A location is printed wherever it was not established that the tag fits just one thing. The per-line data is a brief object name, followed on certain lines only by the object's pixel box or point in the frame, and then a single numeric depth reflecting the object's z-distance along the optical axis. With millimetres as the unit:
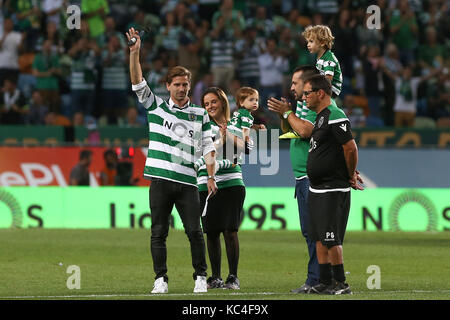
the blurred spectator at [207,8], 27203
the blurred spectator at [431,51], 26609
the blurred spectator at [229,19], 25547
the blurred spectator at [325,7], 27359
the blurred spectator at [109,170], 21531
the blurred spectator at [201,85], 24659
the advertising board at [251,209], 21016
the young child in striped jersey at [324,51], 10641
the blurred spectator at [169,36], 25703
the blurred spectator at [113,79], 24766
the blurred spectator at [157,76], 24109
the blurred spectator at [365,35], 26141
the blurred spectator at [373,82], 25406
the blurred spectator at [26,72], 24984
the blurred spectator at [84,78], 24562
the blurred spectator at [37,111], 23688
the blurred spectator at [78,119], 23578
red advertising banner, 21594
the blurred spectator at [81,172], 21609
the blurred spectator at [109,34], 25172
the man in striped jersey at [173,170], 10547
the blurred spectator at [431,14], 27406
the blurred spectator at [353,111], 24234
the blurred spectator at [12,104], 23500
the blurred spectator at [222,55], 24922
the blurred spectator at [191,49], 25391
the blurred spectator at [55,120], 23750
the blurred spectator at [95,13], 25611
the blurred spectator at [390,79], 25109
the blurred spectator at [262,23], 25984
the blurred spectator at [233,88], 23484
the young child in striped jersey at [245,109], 11656
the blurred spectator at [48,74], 24484
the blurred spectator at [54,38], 24953
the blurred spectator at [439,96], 25125
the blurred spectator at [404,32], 26906
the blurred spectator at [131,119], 24023
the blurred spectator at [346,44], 25719
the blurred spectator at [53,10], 25938
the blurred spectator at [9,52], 25047
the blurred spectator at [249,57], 25000
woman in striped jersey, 11469
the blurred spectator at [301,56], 25594
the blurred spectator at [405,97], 24969
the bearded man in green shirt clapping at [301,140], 10430
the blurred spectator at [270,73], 25078
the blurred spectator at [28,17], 25812
